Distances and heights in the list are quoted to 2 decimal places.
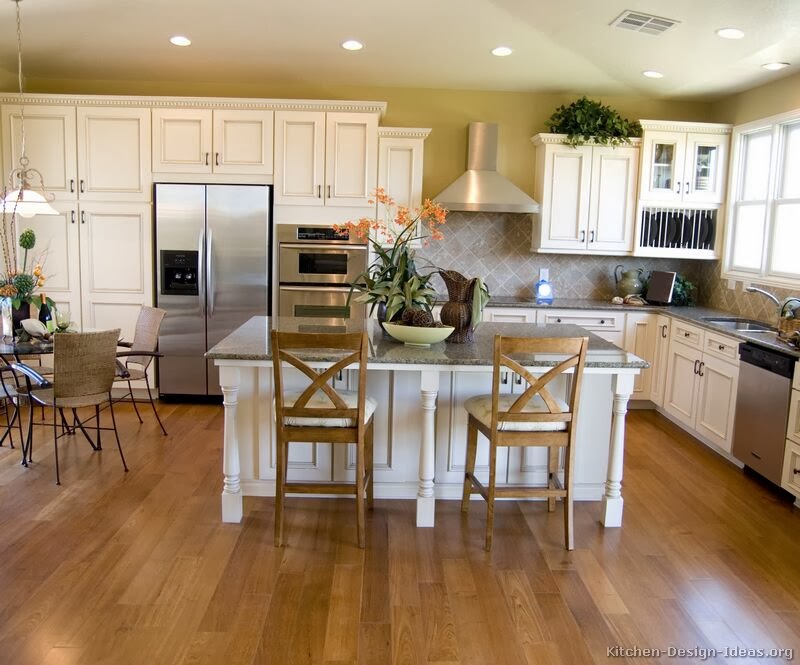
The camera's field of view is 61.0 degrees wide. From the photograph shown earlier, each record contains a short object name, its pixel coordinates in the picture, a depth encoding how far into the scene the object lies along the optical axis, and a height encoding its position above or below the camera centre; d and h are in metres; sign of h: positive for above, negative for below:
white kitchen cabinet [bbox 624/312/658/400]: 5.57 -0.59
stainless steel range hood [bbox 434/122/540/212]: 5.44 +0.56
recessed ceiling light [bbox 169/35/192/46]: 4.79 +1.45
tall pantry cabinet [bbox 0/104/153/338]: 5.36 +0.30
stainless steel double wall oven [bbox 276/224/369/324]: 5.40 -0.13
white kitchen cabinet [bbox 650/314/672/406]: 5.41 -0.77
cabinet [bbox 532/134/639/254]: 5.65 +0.53
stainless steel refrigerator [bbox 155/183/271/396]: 5.39 -0.14
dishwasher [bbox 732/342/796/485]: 3.83 -0.84
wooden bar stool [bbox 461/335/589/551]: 2.94 -0.70
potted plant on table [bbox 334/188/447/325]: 3.40 -0.15
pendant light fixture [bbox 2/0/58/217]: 3.85 +0.22
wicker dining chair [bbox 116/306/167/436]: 4.68 -0.62
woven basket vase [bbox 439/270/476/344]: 3.46 -0.26
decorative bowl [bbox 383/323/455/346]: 3.34 -0.39
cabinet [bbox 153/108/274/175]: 5.34 +0.83
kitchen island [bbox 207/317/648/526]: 3.28 -0.91
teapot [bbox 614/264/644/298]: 5.90 -0.18
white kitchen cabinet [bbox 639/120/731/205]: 5.55 +0.82
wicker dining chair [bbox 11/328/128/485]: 3.70 -0.73
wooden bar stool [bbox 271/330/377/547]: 2.91 -0.70
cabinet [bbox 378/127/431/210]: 5.46 +0.72
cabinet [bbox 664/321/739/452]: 4.43 -0.83
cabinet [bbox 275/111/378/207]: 5.34 +0.73
